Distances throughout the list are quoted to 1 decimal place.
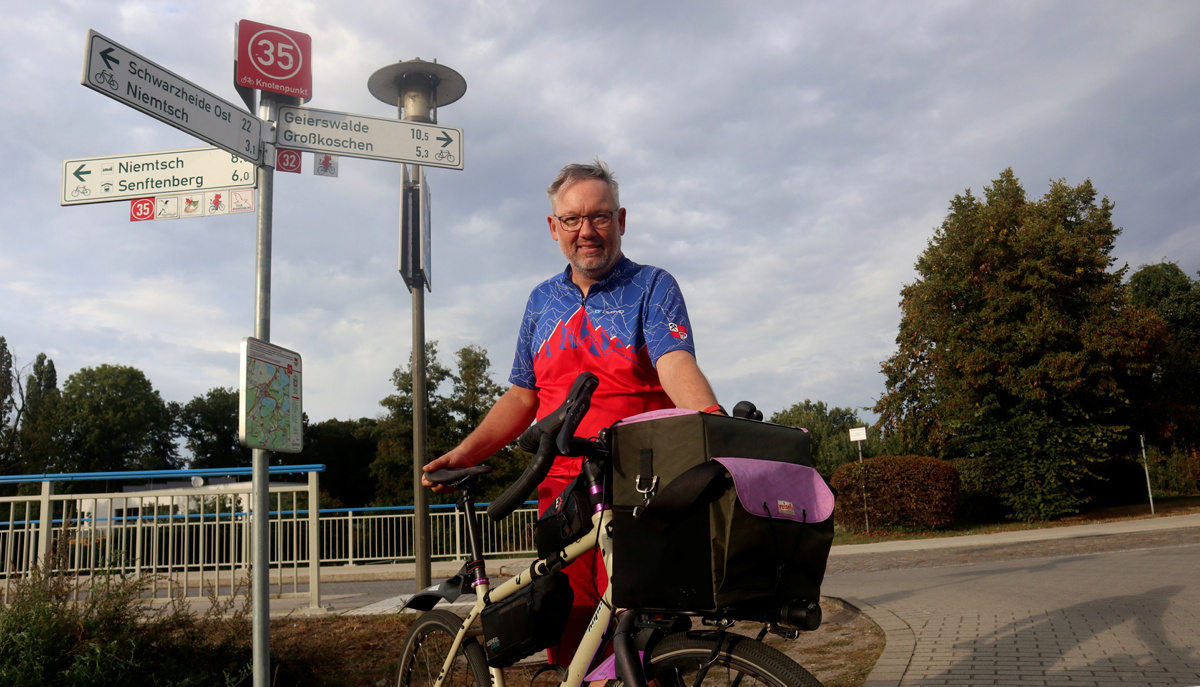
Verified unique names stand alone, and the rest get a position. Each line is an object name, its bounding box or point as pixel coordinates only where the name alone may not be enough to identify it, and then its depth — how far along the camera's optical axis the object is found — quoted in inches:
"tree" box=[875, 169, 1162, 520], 823.7
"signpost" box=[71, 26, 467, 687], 137.8
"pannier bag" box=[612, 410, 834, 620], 62.4
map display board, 130.2
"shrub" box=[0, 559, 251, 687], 131.5
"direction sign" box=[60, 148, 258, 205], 168.1
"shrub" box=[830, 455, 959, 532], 776.9
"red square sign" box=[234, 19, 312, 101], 163.6
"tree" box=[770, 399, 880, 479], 1403.8
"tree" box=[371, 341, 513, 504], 1013.2
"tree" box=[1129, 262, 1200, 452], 934.1
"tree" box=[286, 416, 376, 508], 2098.9
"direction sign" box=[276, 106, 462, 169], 168.1
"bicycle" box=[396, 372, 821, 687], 66.5
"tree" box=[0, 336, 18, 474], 1465.3
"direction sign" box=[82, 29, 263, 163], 139.2
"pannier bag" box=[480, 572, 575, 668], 87.4
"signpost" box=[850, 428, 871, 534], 760.3
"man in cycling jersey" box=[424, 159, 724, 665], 93.6
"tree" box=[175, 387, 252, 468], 2497.5
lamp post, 250.4
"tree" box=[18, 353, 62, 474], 1525.6
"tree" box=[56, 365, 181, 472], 2010.3
